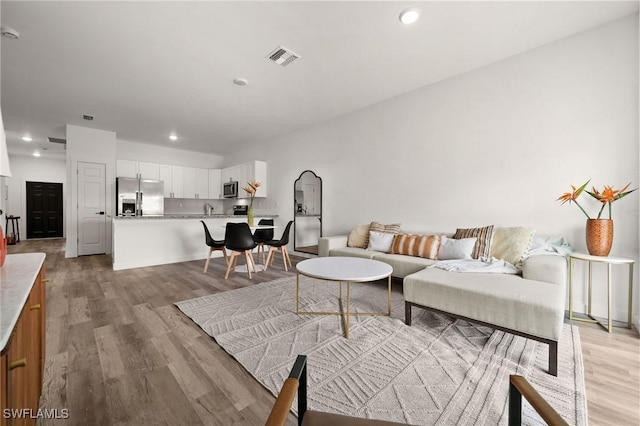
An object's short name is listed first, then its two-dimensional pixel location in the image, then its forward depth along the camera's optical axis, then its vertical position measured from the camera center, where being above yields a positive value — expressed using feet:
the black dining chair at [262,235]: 16.11 -1.58
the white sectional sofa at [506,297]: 5.49 -2.05
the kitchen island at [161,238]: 14.11 -1.70
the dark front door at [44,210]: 27.48 -0.09
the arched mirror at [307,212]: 17.39 -0.05
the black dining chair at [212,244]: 13.33 -1.75
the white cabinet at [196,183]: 23.97 +2.65
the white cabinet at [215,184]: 25.39 +2.65
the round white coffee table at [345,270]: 6.86 -1.72
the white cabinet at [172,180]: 22.61 +2.73
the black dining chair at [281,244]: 14.42 -1.86
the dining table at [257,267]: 13.94 -3.19
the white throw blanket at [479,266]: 7.99 -1.72
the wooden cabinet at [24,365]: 1.99 -1.55
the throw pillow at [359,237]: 13.32 -1.32
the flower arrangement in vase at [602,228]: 7.37 -0.42
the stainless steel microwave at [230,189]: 22.91 +1.96
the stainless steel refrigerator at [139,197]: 19.36 +1.03
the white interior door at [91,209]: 17.97 +0.04
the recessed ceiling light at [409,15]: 7.29 +5.72
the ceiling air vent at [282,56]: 9.11 +5.72
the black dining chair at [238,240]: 12.62 -1.44
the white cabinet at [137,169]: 20.62 +3.36
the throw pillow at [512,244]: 8.76 -1.09
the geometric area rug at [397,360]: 4.42 -3.31
